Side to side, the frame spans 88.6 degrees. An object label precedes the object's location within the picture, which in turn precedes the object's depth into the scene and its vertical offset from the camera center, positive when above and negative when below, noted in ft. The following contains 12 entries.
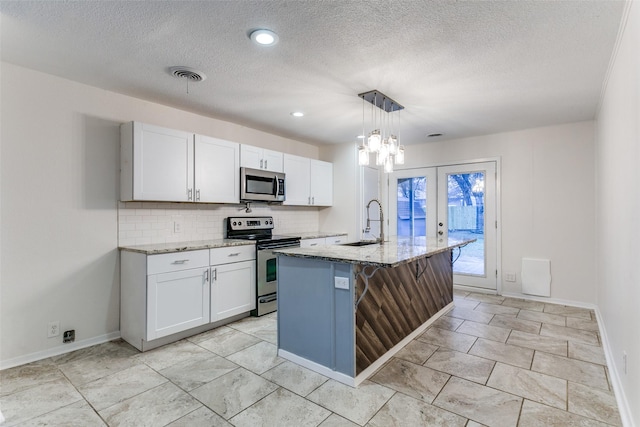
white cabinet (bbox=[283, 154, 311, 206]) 15.38 +1.72
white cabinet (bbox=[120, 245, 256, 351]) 9.44 -2.42
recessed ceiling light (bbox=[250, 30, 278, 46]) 6.93 +3.86
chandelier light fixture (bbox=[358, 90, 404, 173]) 9.70 +2.27
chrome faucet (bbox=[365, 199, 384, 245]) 10.73 -0.54
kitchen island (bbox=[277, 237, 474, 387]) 7.59 -2.34
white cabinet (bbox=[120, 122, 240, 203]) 10.06 +1.67
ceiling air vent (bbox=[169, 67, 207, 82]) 8.66 +3.86
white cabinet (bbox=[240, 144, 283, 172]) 13.29 +2.42
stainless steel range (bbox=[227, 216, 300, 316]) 12.54 -1.39
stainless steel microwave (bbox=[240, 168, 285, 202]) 13.17 +1.25
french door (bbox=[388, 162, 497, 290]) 15.93 +0.29
